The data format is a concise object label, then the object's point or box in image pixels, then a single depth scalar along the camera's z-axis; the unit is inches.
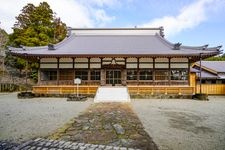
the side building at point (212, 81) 500.6
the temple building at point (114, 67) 404.7
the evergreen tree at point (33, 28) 621.8
